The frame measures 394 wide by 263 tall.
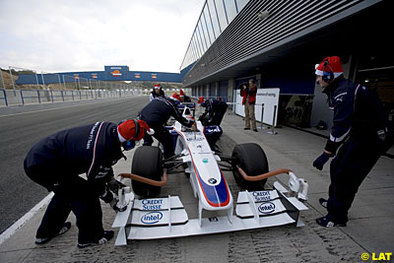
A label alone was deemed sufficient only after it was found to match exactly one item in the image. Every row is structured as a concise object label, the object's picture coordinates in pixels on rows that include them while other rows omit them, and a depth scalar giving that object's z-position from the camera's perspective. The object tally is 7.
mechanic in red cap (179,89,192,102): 7.23
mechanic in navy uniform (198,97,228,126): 4.05
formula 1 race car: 1.66
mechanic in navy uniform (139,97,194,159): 3.27
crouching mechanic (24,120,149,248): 1.45
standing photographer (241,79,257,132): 6.64
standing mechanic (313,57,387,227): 1.64
